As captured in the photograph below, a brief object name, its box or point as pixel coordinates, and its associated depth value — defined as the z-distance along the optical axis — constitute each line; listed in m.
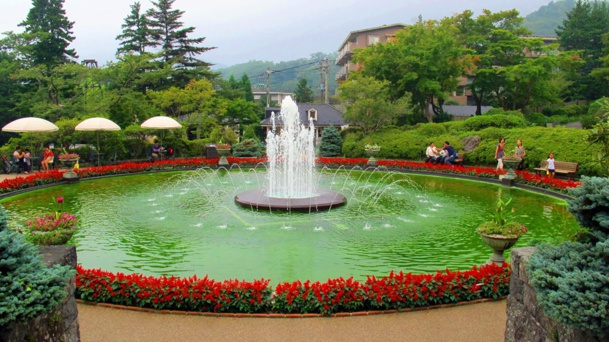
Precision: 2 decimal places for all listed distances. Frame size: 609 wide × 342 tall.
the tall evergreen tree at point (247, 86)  68.51
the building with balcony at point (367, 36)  54.66
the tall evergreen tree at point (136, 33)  41.75
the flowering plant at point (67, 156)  17.62
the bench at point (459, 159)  22.12
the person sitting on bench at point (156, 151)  24.77
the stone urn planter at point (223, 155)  23.11
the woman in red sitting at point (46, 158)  20.53
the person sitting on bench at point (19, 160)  20.31
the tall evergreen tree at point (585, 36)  44.47
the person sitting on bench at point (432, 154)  21.84
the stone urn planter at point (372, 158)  22.88
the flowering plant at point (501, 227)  7.31
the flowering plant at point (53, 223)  7.45
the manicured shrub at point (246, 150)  26.98
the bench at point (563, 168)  17.70
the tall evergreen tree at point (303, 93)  73.56
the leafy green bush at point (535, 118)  36.44
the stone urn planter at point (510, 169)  16.64
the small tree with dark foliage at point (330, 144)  28.87
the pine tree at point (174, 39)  42.00
